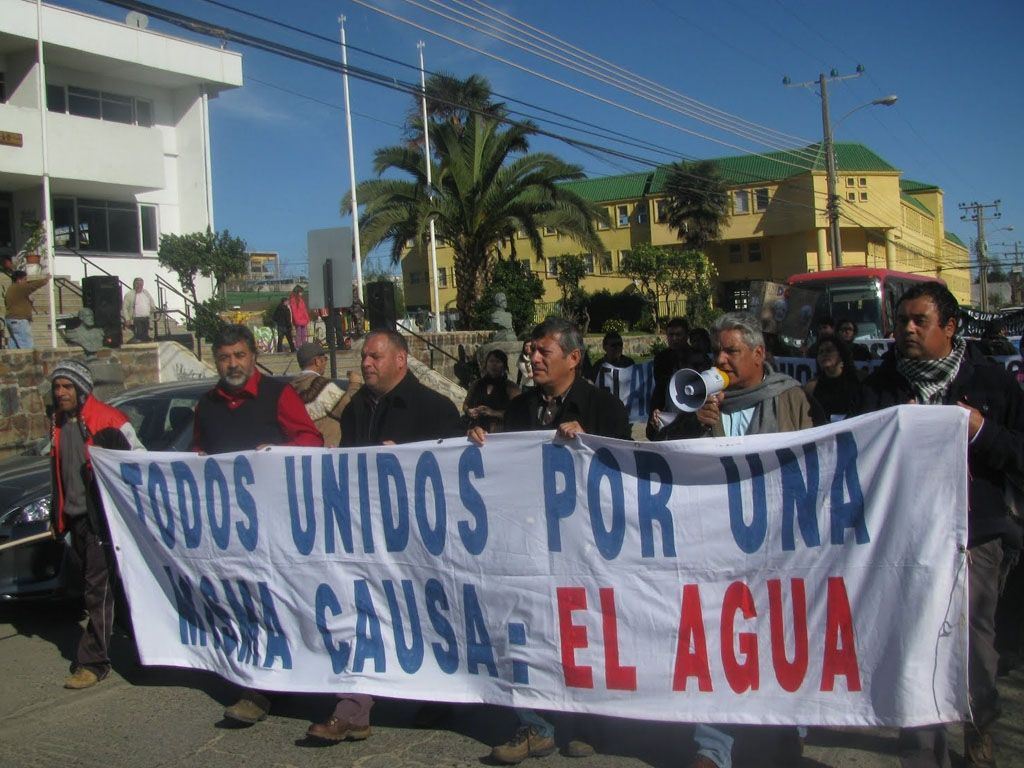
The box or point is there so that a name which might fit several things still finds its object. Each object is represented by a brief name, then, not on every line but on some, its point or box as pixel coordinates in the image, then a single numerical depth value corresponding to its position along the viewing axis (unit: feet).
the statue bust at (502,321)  69.00
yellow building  184.96
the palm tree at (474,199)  80.28
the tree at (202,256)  70.38
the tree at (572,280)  152.46
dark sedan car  21.44
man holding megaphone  13.50
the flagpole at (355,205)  81.96
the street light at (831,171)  103.24
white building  80.59
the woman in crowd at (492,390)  24.63
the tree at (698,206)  180.96
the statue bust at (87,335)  50.78
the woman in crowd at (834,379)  24.38
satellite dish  89.43
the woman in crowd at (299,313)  67.00
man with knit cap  17.95
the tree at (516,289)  94.25
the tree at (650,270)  159.22
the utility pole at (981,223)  241.43
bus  81.92
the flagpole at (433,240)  84.84
